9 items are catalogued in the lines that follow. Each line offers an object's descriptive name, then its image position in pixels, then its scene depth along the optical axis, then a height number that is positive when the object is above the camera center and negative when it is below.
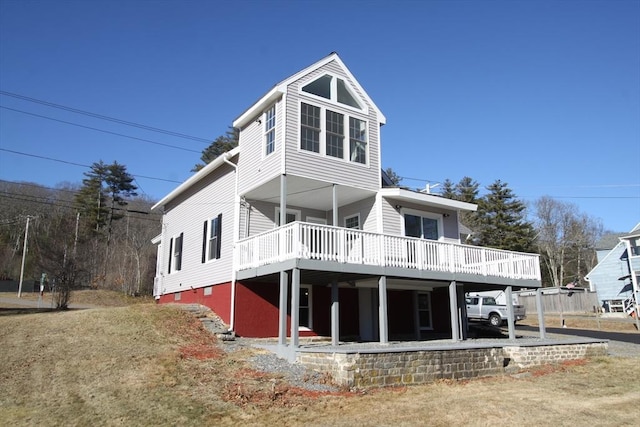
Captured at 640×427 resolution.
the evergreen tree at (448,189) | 59.78 +15.39
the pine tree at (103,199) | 49.16 +11.98
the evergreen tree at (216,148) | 50.50 +17.16
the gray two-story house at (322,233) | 13.95 +2.53
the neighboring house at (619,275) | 35.31 +2.63
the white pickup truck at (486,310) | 26.43 -0.08
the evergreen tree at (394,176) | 57.76 +16.60
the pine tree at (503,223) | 47.56 +8.92
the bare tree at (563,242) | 54.67 +7.82
